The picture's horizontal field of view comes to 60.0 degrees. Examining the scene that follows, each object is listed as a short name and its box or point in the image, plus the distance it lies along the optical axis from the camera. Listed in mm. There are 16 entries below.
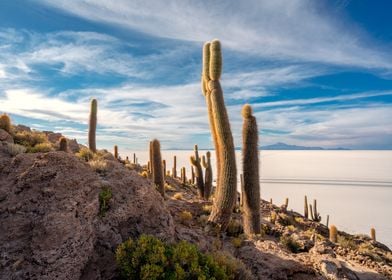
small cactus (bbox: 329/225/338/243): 17156
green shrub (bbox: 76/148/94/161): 15212
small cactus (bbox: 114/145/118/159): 28800
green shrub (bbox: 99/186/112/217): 7000
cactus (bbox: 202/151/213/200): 22438
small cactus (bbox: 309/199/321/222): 27766
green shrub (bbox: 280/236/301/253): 11312
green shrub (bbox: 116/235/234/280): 5996
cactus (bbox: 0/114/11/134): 13844
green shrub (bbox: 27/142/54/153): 11609
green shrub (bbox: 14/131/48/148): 13345
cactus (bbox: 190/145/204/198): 22703
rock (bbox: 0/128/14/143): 11500
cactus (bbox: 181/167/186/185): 32544
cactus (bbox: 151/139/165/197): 15688
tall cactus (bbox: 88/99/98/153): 20219
